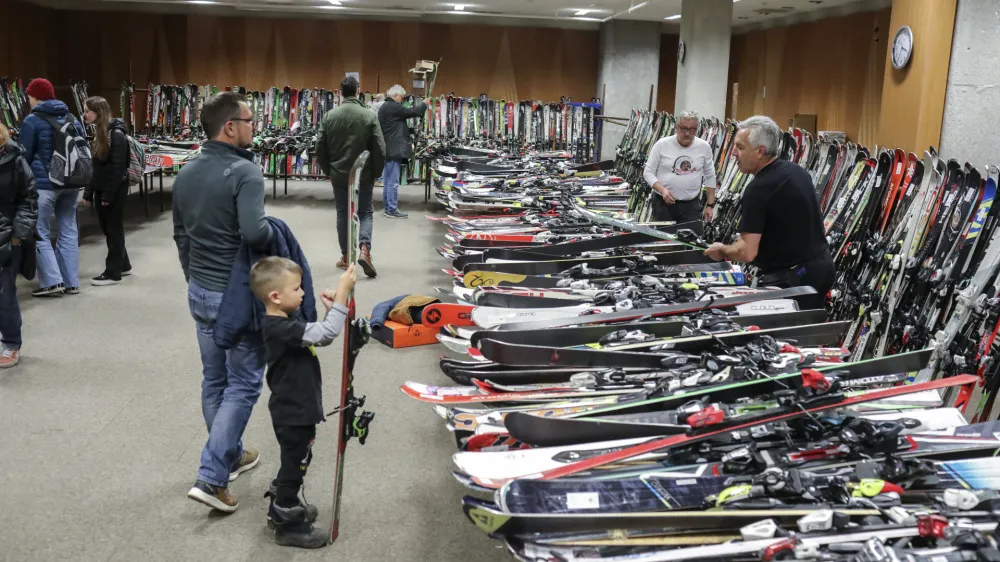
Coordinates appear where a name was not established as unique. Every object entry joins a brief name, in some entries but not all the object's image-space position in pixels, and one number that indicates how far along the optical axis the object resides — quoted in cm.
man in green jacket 690
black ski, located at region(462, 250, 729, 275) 455
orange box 386
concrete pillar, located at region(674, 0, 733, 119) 1121
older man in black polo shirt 379
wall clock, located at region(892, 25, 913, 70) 670
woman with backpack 659
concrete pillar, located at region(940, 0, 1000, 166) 615
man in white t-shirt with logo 638
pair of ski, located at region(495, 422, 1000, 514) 207
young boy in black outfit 271
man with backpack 581
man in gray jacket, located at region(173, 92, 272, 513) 298
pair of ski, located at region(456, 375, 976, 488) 223
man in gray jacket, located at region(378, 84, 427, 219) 1055
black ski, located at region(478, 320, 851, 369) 295
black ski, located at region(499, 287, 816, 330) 338
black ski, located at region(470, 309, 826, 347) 319
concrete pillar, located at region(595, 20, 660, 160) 1642
